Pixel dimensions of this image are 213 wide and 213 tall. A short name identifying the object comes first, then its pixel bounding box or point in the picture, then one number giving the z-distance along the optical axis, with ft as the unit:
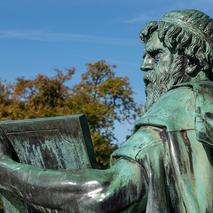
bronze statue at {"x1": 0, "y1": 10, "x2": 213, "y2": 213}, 11.18
